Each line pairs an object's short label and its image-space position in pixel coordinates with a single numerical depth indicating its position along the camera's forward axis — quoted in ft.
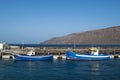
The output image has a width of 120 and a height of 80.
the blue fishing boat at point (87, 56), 126.00
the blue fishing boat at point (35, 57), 122.39
